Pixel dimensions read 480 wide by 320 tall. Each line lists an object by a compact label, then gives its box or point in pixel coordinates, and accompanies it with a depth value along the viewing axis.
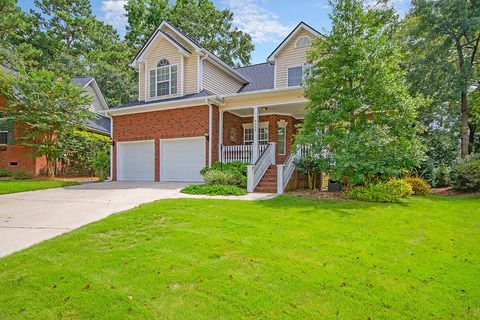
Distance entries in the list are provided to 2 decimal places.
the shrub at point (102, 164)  15.68
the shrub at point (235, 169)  11.55
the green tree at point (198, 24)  29.50
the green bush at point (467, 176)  10.67
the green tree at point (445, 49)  13.30
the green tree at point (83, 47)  29.61
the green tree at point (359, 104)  8.81
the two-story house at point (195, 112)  13.51
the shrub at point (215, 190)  10.12
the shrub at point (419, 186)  10.67
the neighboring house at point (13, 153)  16.60
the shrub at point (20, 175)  15.46
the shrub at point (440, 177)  12.44
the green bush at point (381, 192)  8.59
